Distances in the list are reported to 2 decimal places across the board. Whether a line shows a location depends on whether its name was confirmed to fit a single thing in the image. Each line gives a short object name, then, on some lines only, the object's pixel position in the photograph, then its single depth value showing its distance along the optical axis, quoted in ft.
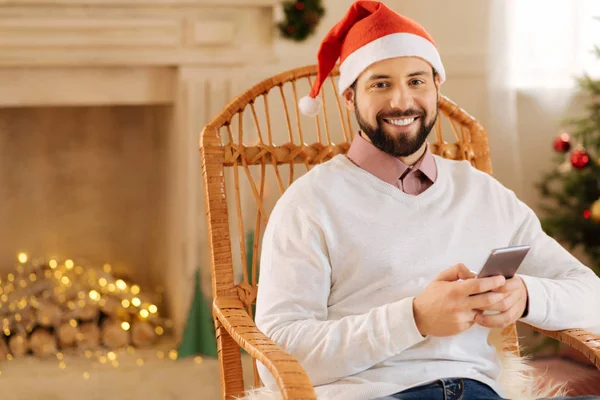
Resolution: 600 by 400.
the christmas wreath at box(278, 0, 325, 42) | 8.17
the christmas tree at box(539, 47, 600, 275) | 7.63
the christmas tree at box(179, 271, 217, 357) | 8.11
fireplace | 7.93
